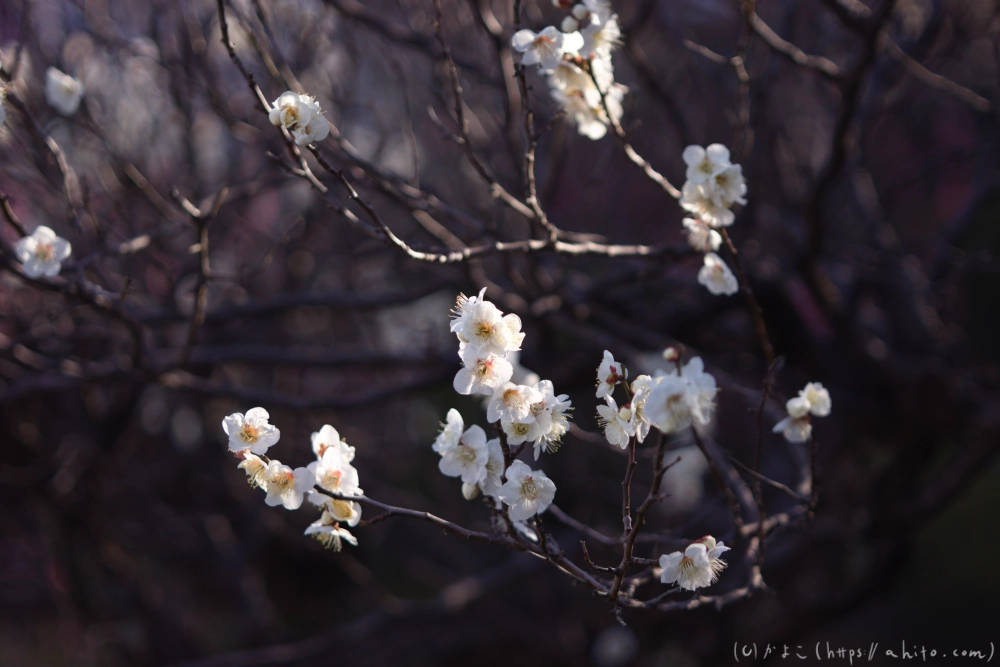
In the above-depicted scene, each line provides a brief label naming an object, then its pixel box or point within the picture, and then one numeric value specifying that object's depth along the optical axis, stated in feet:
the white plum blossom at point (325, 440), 3.07
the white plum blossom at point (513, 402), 2.98
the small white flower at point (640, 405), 2.98
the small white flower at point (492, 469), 3.01
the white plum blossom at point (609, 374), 3.02
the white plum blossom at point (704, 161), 3.24
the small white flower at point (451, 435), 3.03
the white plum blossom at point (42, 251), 3.41
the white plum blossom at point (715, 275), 3.33
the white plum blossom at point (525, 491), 2.97
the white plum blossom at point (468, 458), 3.00
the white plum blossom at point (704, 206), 3.24
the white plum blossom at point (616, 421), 3.02
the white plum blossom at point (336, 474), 3.05
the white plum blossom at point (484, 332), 2.99
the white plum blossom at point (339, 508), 3.04
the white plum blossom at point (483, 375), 2.99
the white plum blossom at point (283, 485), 3.00
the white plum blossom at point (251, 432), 3.05
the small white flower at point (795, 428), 3.24
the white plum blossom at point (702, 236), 3.29
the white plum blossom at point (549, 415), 3.00
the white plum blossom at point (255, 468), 3.05
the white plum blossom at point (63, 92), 3.65
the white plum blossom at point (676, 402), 2.84
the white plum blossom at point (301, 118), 3.08
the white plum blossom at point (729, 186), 3.22
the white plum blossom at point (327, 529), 3.03
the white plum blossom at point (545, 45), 3.22
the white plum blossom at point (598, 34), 3.28
